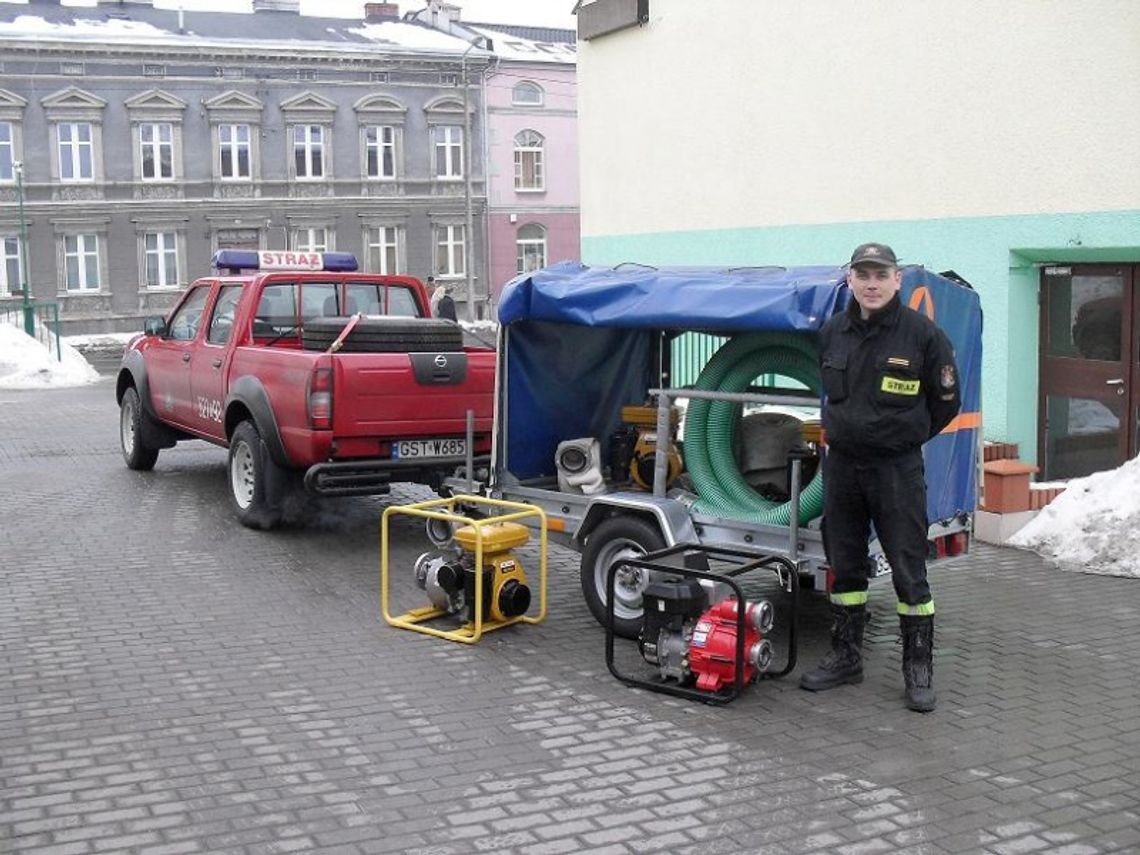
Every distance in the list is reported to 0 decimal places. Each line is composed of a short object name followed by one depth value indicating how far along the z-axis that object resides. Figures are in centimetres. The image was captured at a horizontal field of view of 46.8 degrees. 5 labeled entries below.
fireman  624
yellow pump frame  747
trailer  714
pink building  5141
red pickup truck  984
